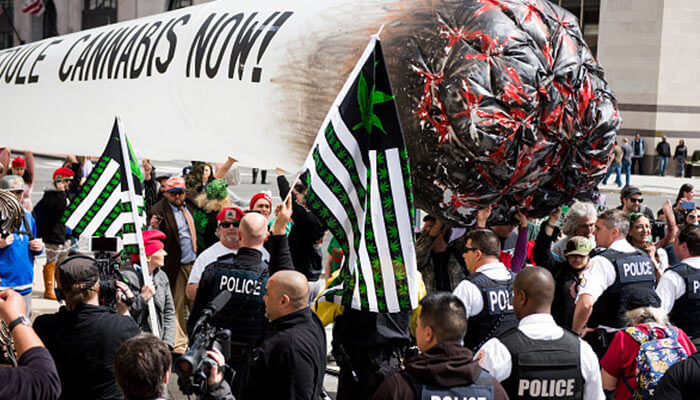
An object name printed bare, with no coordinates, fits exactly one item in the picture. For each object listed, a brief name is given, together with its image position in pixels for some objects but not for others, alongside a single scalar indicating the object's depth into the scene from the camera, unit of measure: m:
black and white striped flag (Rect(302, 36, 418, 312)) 4.53
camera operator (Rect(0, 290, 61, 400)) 2.96
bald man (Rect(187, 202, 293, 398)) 5.09
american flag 37.72
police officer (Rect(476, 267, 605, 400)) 3.80
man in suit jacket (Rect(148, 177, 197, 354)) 7.66
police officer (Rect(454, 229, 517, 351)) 5.02
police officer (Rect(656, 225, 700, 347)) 5.37
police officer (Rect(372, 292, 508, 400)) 3.16
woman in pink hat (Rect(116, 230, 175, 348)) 6.10
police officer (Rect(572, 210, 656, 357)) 5.46
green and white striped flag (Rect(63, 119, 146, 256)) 5.99
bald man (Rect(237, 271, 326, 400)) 3.82
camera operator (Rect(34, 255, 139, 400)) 3.66
